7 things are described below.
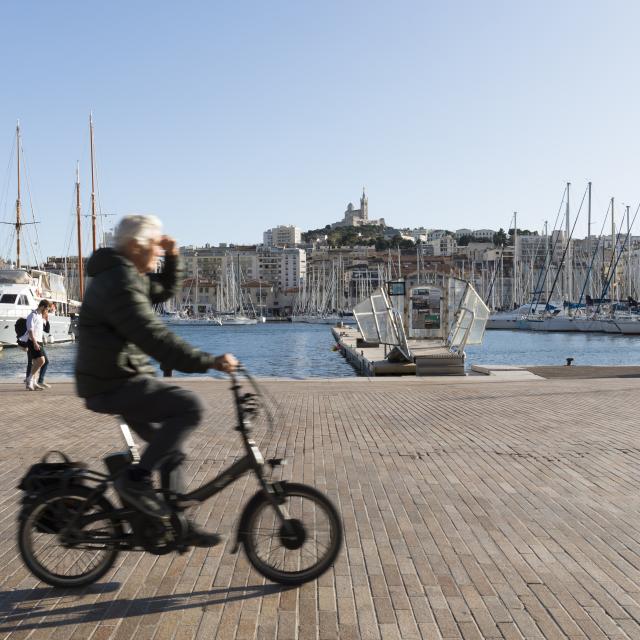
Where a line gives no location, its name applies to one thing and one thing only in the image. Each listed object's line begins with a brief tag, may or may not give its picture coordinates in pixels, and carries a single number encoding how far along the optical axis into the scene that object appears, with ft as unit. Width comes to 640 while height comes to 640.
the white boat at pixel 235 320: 374.43
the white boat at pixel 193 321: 363.35
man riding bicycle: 13.26
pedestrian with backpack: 48.65
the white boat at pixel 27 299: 157.07
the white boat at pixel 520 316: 267.39
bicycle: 13.79
